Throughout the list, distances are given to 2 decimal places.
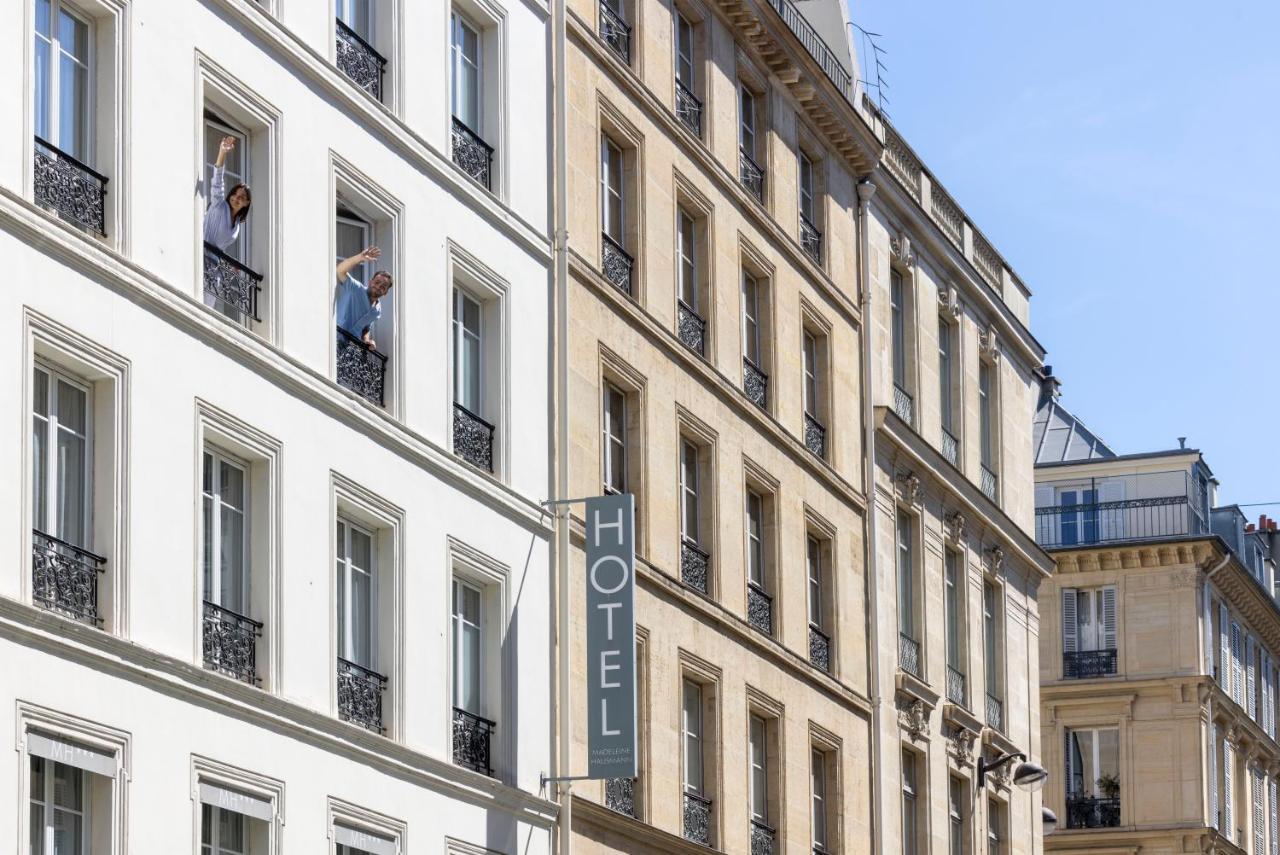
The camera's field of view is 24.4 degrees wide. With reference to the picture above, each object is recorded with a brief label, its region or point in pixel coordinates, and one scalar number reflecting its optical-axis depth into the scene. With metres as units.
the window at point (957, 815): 41.66
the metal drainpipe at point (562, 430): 28.05
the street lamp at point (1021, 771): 41.84
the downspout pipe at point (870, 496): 37.69
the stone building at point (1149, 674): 58.00
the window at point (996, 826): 43.88
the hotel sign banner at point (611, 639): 28.12
